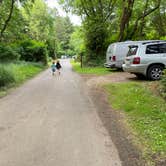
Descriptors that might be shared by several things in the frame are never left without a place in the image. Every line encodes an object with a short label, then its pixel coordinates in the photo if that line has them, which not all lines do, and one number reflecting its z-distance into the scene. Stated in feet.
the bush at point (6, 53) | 74.59
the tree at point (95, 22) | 90.33
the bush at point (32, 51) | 105.91
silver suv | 43.78
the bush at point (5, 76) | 47.95
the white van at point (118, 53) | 65.72
